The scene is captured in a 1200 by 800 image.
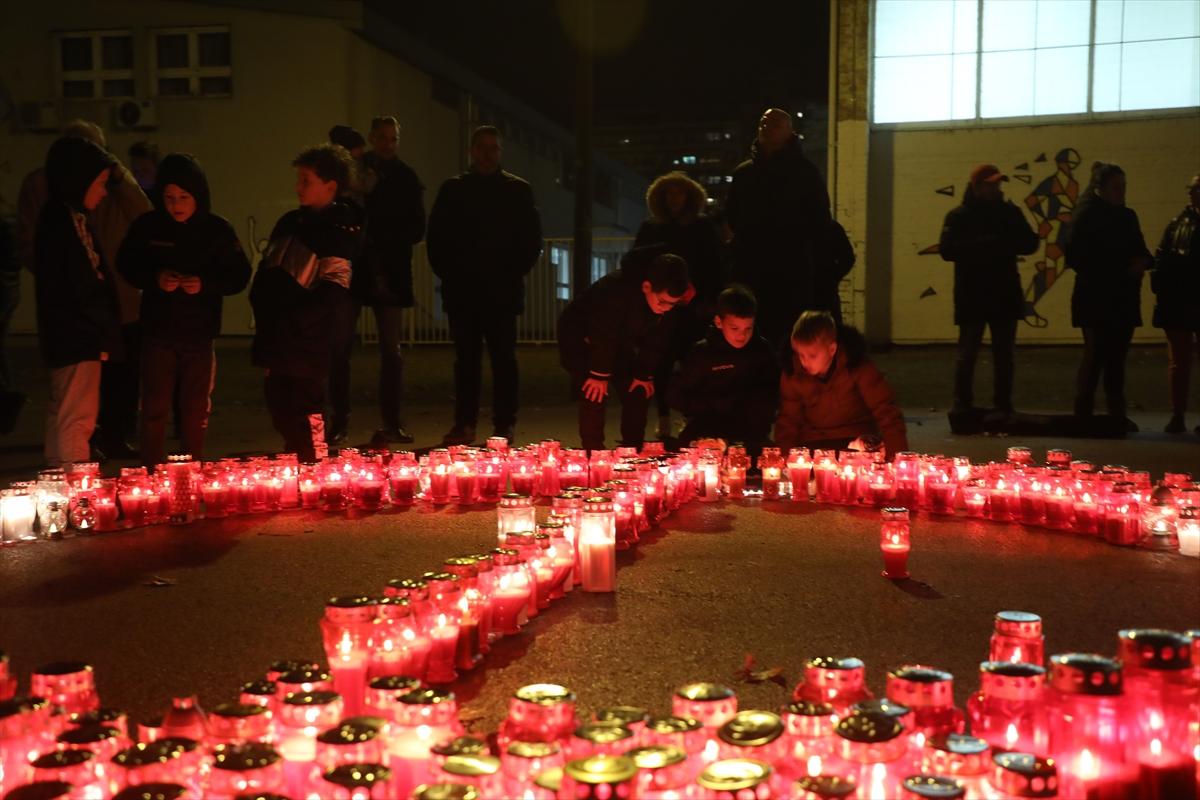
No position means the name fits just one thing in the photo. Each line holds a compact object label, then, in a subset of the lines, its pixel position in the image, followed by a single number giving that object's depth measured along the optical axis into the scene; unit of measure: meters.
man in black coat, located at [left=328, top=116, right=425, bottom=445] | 8.57
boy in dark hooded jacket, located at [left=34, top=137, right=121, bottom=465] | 6.41
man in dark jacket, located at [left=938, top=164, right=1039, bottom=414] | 9.38
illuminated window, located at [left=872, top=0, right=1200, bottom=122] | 15.80
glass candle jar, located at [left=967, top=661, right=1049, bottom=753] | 2.71
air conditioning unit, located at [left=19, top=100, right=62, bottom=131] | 23.69
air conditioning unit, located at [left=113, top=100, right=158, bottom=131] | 23.42
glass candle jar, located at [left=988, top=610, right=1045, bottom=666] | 3.16
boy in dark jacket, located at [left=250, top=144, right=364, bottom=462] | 6.73
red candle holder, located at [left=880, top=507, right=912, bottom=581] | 4.60
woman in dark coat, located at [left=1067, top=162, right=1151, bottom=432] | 9.28
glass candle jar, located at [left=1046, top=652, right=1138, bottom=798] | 2.54
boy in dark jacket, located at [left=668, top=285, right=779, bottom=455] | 7.54
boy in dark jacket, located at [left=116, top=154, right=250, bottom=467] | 6.66
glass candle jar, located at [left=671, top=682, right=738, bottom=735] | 2.64
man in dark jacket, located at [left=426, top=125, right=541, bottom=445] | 8.31
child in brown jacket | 6.86
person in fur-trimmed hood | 8.48
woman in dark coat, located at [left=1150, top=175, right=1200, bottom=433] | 9.13
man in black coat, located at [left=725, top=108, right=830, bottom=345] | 8.44
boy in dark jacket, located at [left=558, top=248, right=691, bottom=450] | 7.50
